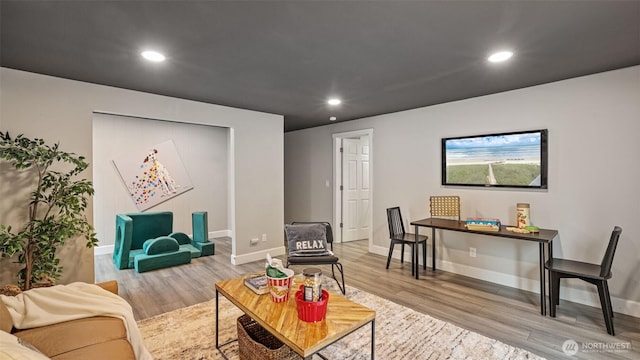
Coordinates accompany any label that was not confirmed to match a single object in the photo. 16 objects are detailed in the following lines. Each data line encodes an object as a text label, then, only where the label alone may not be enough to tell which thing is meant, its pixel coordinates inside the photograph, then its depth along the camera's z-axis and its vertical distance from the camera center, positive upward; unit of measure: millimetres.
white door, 5715 -188
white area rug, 2143 -1264
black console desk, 2729 -559
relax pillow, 3499 -722
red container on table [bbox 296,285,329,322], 1713 -764
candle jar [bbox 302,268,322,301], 1748 -642
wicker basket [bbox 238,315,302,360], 1814 -1081
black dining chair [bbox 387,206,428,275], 3759 -781
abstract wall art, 5262 +91
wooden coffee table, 1537 -832
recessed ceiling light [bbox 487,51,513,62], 2332 +990
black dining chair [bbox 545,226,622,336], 2385 -809
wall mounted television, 3188 +218
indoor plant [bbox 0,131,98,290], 2418 -272
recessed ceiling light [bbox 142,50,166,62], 2295 +993
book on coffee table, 2115 -783
